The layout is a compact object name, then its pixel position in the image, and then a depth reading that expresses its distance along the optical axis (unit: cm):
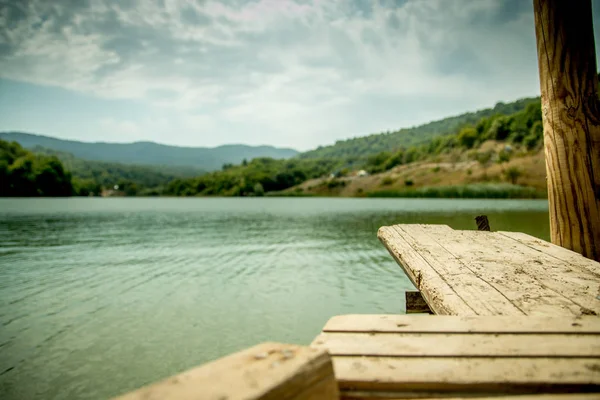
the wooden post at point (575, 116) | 371
